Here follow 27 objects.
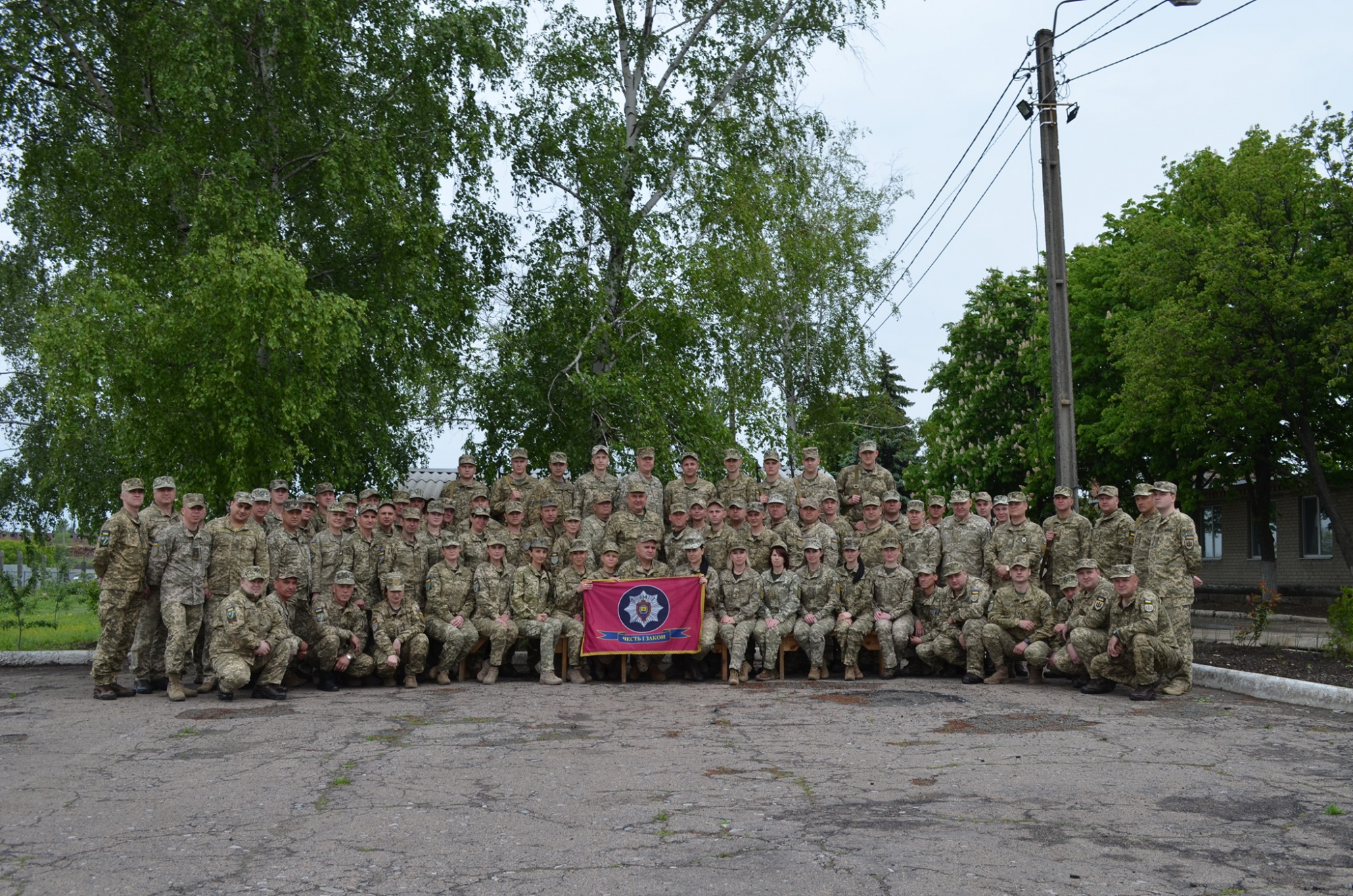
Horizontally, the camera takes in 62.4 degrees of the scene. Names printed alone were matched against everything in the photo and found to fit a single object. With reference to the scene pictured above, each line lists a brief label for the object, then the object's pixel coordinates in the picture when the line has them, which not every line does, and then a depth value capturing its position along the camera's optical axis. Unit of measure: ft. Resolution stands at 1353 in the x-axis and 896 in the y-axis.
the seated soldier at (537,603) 39.04
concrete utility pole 45.06
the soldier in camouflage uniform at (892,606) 39.68
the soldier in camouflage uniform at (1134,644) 33.78
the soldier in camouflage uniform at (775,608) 39.65
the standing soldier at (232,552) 36.73
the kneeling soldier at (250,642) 34.22
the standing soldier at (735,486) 45.19
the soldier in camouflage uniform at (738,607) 39.01
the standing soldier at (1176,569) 34.88
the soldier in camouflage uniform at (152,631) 36.09
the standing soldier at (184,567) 35.86
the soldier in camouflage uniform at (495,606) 38.93
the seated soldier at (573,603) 39.78
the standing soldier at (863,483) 45.62
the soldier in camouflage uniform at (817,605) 39.65
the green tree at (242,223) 41.91
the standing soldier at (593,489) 45.03
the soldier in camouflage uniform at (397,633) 37.45
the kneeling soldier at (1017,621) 37.76
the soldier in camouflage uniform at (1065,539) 40.81
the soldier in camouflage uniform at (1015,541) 40.91
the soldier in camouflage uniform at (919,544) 42.14
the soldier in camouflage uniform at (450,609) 38.45
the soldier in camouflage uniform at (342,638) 36.91
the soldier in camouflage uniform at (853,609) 39.50
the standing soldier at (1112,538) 39.58
